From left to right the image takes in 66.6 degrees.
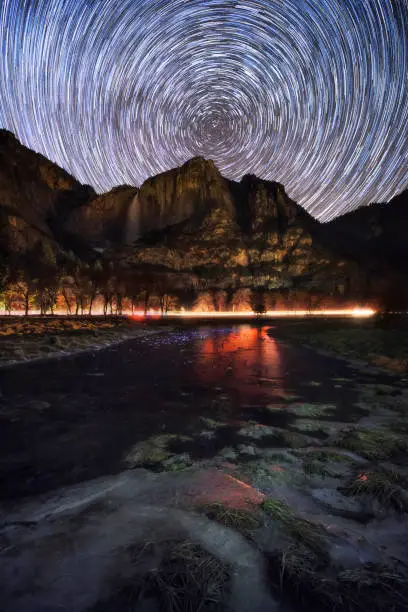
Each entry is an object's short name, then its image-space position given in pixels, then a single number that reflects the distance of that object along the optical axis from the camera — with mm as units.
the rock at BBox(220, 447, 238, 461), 7691
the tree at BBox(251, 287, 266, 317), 153138
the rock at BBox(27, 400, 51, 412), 11925
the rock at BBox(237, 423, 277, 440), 9231
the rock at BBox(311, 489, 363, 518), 5289
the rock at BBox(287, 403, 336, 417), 11180
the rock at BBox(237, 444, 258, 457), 7918
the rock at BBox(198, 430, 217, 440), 9195
